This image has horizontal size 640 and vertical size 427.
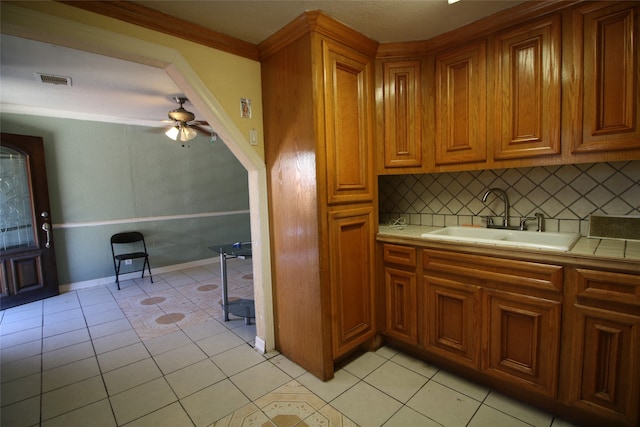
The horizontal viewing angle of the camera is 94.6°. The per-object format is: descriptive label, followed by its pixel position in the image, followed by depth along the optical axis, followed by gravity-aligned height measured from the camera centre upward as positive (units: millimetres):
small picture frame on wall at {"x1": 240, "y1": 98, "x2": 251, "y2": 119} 2090 +619
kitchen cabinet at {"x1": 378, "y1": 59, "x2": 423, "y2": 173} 2160 +564
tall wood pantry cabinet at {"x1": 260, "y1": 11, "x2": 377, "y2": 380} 1848 +44
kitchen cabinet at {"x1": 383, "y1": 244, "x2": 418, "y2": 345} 2096 -767
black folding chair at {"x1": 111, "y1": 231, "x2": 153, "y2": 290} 4191 -737
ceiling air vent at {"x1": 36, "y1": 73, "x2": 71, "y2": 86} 2725 +1168
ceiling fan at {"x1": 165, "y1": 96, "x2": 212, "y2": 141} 3275 +854
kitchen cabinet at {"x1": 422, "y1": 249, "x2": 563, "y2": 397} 1564 -770
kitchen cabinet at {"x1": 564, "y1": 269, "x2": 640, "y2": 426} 1351 -789
